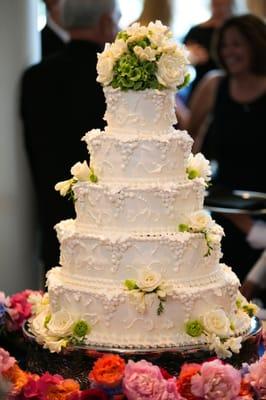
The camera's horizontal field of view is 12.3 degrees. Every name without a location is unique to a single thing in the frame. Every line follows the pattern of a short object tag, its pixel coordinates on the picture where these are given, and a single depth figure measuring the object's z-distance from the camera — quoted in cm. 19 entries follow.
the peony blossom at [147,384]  309
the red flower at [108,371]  315
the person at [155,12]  932
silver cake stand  330
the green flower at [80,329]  339
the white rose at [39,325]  348
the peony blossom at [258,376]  321
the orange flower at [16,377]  323
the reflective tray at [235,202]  580
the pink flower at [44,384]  322
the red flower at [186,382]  315
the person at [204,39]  837
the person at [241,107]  656
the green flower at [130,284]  337
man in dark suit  586
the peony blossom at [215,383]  312
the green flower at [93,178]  351
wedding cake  339
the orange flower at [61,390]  319
